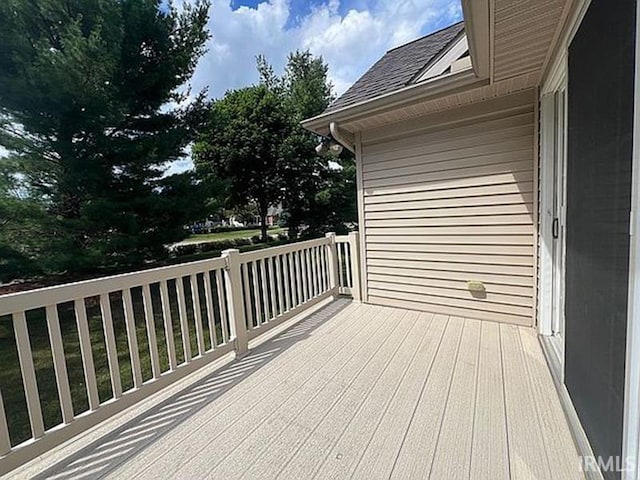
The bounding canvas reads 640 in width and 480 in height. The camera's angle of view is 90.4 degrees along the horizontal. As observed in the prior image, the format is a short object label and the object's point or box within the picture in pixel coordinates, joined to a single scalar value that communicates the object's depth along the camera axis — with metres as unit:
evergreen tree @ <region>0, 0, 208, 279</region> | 5.00
